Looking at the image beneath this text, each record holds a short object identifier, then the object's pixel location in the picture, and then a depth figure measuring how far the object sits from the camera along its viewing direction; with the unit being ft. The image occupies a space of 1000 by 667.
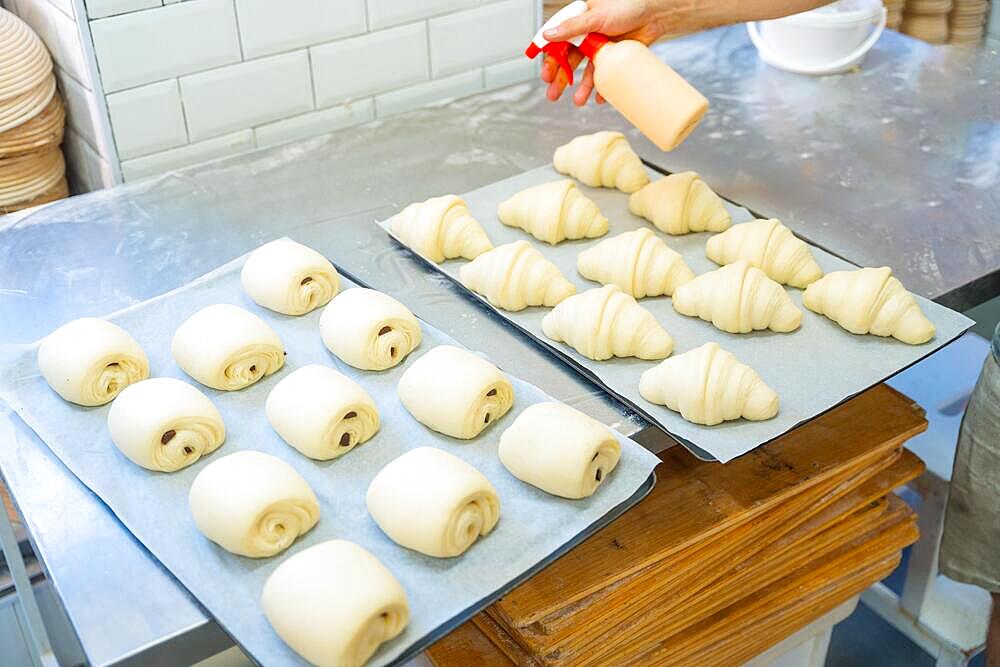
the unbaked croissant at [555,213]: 5.51
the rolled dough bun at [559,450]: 3.87
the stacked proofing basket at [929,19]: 8.84
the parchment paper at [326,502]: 3.57
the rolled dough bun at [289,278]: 4.94
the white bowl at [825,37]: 7.63
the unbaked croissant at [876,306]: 4.71
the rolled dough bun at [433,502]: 3.63
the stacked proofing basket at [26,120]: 6.07
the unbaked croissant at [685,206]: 5.63
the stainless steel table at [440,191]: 3.90
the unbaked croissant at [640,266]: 5.08
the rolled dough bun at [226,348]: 4.45
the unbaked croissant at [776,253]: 5.17
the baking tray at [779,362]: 4.29
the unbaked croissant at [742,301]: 4.75
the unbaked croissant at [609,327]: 4.60
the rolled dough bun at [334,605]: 3.29
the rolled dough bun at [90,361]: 4.36
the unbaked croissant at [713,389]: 4.19
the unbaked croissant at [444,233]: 5.39
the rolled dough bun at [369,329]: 4.60
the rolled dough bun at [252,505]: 3.64
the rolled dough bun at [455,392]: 4.19
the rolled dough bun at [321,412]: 4.08
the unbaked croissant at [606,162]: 6.12
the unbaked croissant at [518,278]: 4.95
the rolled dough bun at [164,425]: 4.02
